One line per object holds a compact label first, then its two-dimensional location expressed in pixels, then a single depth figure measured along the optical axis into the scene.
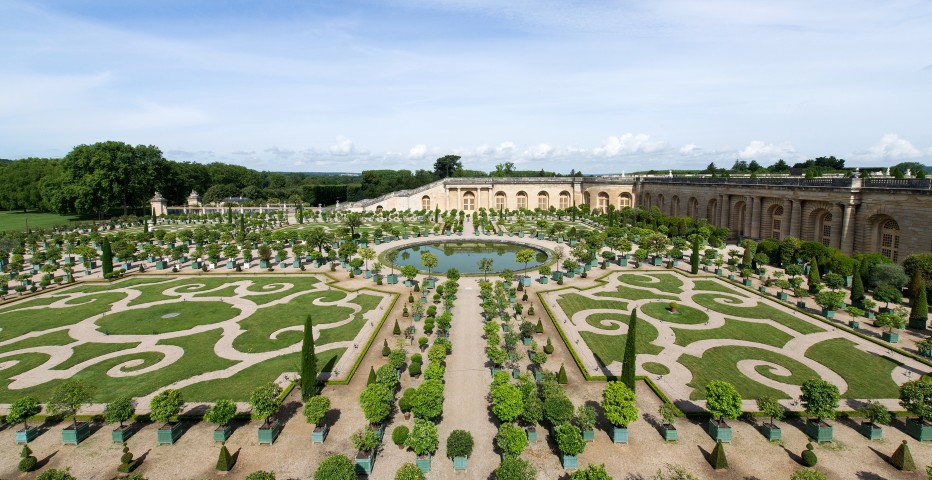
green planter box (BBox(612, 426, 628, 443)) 19.30
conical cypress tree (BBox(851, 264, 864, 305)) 35.47
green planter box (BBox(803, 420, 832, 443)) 19.16
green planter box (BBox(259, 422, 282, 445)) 19.25
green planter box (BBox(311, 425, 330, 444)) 19.22
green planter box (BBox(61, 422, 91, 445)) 19.28
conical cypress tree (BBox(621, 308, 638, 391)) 21.95
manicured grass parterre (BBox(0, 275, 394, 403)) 25.17
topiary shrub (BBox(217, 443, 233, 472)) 17.58
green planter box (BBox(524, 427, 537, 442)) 19.36
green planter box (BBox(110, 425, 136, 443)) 19.38
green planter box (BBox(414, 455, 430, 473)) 17.66
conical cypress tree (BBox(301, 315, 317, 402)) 22.08
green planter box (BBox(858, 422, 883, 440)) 19.31
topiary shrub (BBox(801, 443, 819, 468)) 17.56
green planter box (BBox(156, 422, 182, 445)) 19.27
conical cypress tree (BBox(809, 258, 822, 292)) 40.16
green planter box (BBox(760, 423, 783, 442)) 19.34
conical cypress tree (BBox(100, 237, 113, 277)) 45.94
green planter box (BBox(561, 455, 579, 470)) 17.73
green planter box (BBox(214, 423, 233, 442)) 19.41
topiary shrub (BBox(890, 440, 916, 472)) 17.41
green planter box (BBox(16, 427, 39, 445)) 19.45
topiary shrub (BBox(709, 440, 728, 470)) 17.62
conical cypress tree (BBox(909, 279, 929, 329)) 30.69
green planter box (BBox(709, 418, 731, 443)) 19.28
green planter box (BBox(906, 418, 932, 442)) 19.25
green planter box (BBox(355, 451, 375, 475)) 17.41
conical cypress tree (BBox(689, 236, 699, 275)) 47.16
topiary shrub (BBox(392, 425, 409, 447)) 18.75
